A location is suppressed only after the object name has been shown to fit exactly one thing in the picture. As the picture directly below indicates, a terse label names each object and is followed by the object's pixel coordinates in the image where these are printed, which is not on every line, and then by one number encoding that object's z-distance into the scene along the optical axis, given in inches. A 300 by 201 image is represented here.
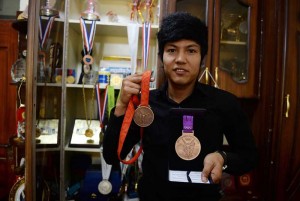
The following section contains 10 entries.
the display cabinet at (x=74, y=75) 44.9
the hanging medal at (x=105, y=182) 66.0
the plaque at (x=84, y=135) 67.7
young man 32.6
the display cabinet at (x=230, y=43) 62.1
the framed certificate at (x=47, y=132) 43.5
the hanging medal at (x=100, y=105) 67.8
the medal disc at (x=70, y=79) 68.1
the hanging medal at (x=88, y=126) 70.3
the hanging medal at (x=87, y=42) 65.8
